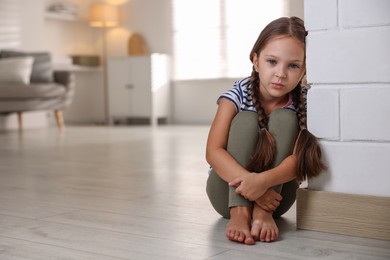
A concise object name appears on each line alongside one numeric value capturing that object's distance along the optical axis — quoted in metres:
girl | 1.27
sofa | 5.50
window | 6.57
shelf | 6.87
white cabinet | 7.02
